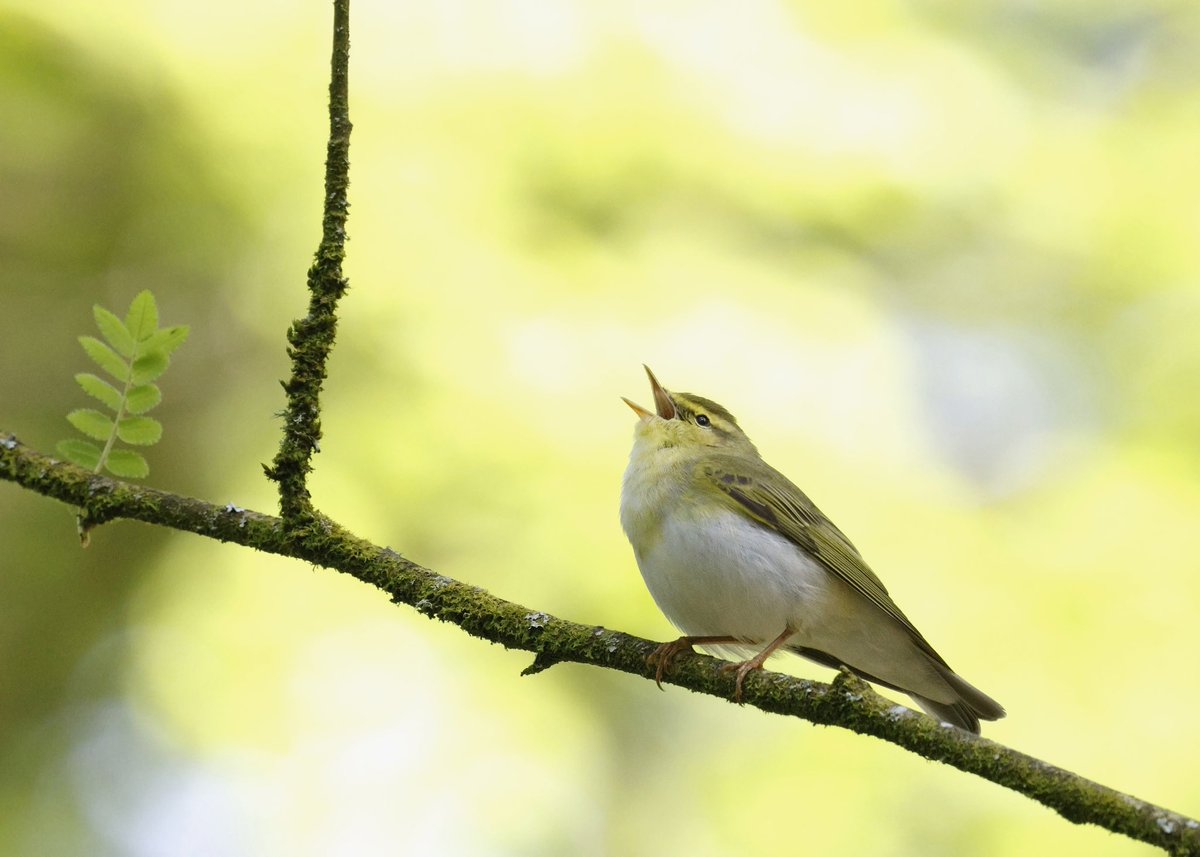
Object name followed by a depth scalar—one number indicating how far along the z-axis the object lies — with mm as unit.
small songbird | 8961
